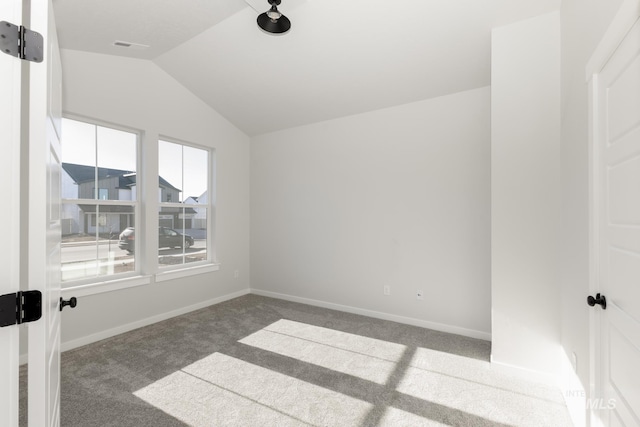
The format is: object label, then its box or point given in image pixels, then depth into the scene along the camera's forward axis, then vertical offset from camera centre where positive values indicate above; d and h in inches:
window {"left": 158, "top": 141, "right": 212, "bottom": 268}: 151.8 +5.4
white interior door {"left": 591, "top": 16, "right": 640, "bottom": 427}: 47.0 -3.2
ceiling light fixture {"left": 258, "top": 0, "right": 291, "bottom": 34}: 87.5 +57.3
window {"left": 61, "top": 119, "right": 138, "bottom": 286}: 119.0 +6.2
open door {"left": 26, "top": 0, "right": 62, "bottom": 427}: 36.9 +0.6
